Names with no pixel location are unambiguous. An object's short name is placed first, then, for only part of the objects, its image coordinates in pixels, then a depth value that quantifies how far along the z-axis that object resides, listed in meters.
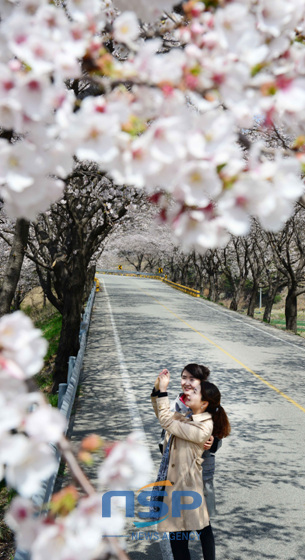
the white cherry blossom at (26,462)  1.28
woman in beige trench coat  4.58
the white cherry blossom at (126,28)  1.56
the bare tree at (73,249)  13.28
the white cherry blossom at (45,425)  1.29
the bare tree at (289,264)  25.00
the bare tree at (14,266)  6.55
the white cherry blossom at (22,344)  1.35
